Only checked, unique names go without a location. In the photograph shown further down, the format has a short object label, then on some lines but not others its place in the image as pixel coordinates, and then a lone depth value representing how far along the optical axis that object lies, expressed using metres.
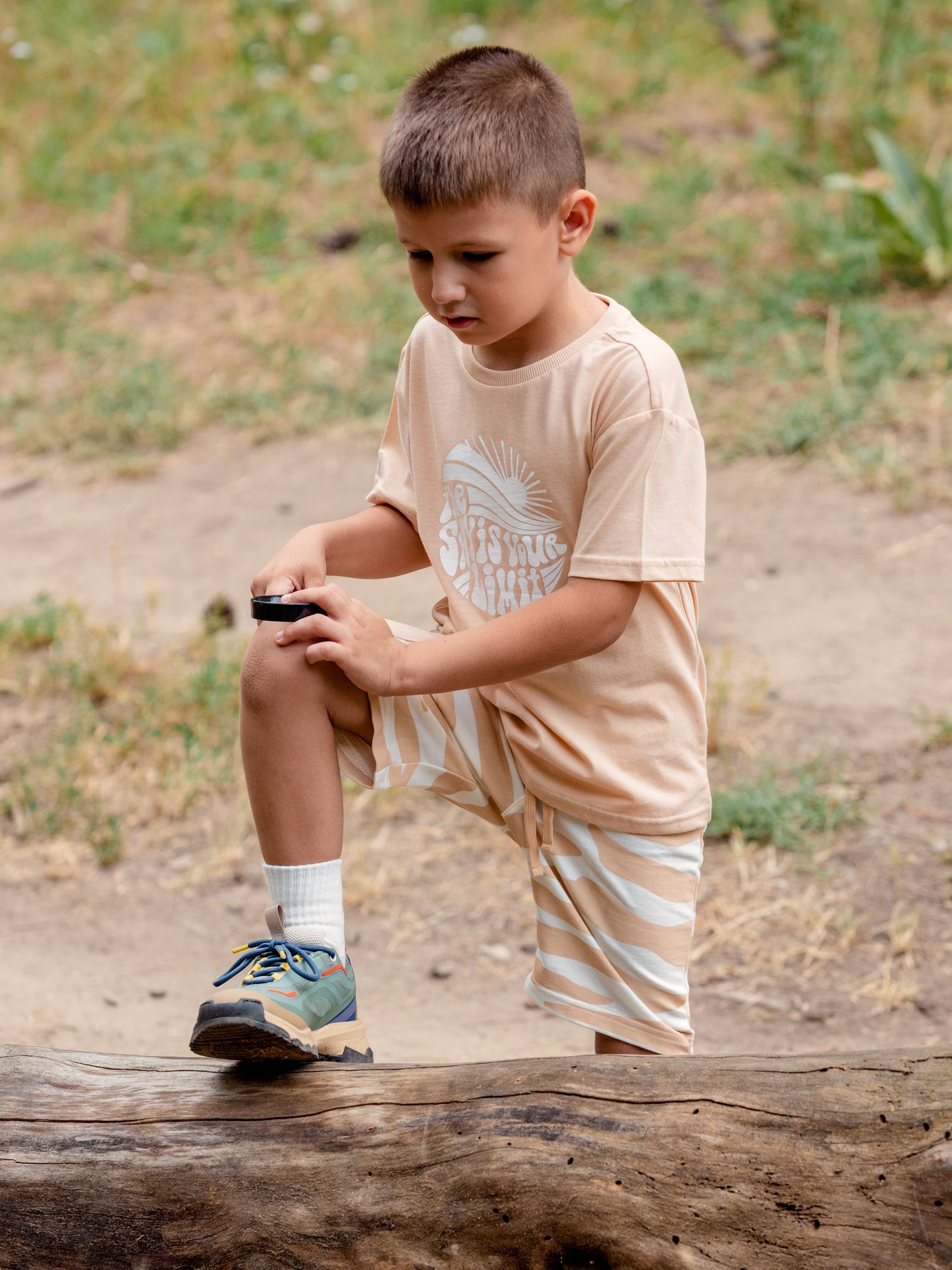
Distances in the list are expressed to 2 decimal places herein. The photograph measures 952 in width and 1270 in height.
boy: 2.56
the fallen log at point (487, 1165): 2.45
